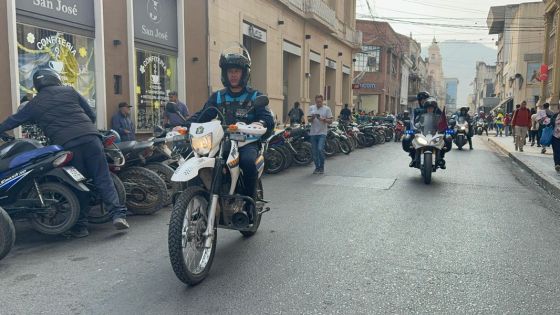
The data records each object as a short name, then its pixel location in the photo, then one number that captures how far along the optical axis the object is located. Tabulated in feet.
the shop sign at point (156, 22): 38.34
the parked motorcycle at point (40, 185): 16.07
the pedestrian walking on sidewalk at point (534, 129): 59.93
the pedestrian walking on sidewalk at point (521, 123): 53.01
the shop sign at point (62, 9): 28.40
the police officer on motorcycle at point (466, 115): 59.88
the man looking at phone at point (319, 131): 35.50
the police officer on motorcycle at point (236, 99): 15.61
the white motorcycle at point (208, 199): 11.92
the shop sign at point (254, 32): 55.62
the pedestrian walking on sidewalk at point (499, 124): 99.66
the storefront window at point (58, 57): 28.45
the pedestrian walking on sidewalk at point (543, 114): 50.80
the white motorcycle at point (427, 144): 30.07
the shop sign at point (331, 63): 92.66
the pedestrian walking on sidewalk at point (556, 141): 32.58
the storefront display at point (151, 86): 38.60
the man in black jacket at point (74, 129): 16.98
